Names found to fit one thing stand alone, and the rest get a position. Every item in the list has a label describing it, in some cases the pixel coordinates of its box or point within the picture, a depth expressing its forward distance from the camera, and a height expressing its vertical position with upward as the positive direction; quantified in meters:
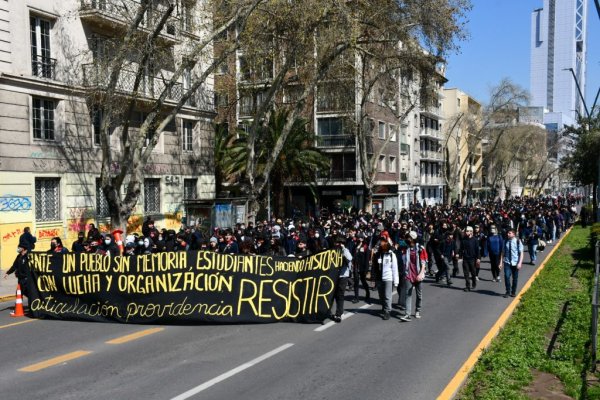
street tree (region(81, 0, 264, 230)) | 17.74 +3.59
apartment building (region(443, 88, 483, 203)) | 63.88 +7.05
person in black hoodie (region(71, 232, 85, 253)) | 15.51 -1.71
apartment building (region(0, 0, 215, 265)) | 18.91 +2.66
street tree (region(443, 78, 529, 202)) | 54.28 +6.67
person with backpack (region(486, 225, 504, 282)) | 15.66 -1.75
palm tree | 35.26 +1.83
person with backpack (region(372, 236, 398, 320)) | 11.28 -1.82
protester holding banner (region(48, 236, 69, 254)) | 13.17 -1.48
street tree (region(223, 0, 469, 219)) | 24.12 +7.04
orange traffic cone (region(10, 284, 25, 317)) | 12.11 -2.67
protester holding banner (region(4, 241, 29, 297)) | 12.23 -1.83
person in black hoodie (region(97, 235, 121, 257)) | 14.27 -1.68
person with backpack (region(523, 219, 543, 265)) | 20.61 -2.07
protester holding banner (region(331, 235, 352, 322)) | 11.02 -2.01
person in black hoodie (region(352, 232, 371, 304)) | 13.52 -1.99
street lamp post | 33.28 +4.76
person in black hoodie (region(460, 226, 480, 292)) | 14.91 -1.86
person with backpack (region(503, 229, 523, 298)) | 13.57 -1.82
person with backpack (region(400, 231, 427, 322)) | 11.41 -1.77
